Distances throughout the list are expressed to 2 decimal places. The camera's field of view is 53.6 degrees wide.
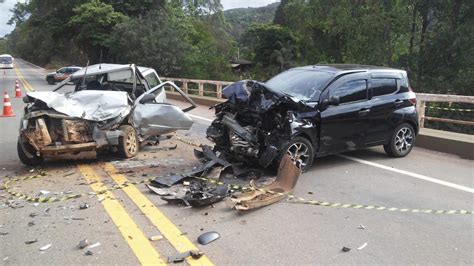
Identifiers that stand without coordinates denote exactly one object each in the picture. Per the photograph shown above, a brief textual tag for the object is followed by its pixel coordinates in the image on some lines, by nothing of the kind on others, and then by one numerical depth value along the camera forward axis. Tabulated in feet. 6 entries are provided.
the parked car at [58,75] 125.29
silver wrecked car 24.13
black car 22.79
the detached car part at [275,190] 17.83
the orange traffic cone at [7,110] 49.30
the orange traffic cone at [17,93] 75.51
